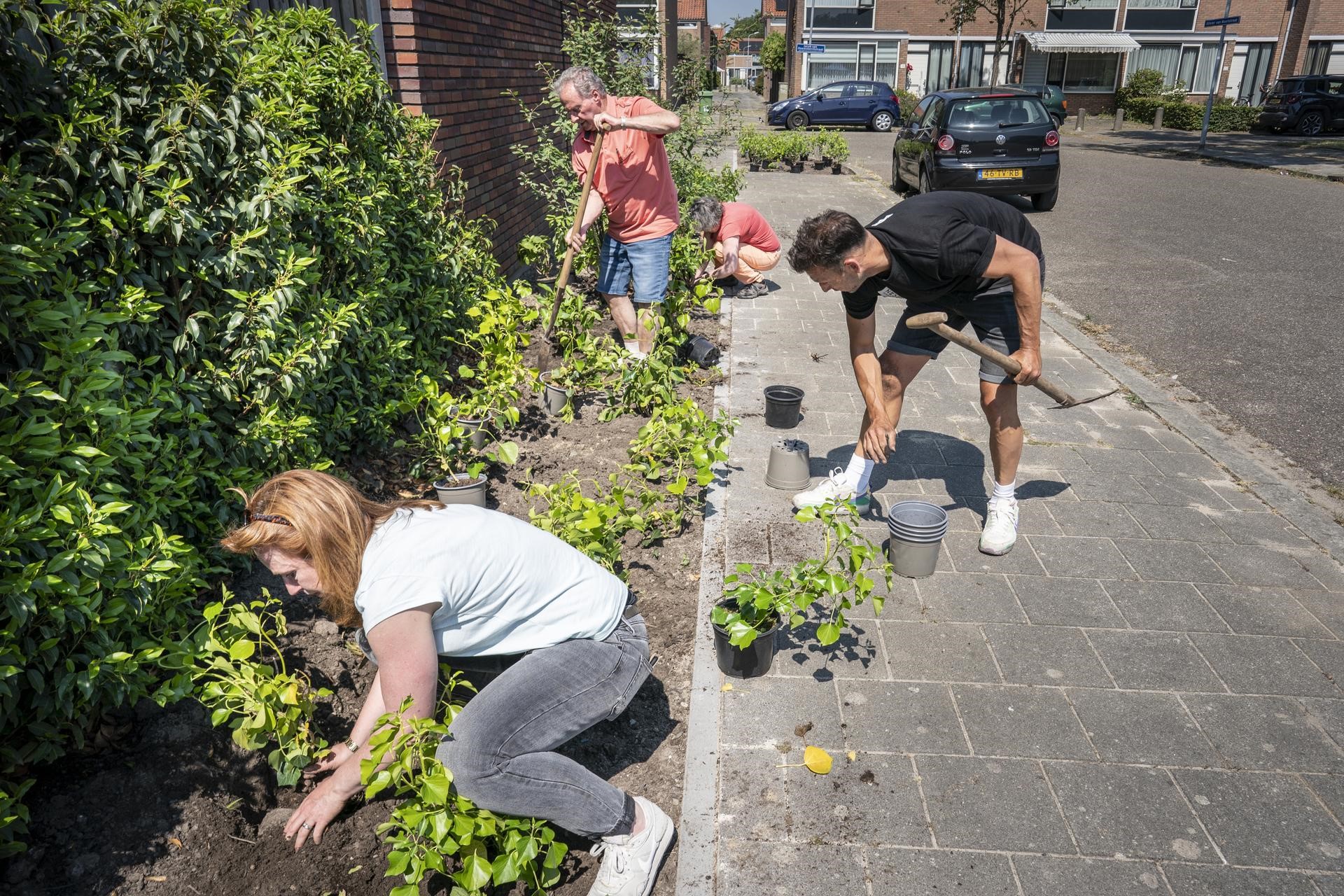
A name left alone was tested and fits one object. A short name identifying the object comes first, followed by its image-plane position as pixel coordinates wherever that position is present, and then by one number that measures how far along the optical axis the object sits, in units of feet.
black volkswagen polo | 43.14
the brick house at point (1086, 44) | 131.75
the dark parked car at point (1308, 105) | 85.25
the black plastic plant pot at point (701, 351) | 20.75
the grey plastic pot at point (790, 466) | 15.29
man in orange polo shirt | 17.92
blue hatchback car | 102.68
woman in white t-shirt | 7.23
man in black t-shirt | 12.00
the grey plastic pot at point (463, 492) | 13.55
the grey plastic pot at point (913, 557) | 12.71
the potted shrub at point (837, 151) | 59.98
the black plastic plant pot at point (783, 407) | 17.66
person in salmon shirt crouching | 24.36
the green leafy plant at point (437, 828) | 6.95
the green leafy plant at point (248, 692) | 8.00
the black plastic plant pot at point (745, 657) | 10.56
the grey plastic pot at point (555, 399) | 17.28
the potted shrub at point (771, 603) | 9.95
